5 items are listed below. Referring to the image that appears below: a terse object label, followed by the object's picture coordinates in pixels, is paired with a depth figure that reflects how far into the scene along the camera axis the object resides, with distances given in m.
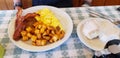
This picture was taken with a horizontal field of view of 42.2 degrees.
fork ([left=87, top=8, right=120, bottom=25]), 0.79
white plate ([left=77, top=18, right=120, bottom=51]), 0.67
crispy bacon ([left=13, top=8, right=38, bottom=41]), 0.68
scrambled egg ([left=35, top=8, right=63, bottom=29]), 0.71
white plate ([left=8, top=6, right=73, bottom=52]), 0.64
